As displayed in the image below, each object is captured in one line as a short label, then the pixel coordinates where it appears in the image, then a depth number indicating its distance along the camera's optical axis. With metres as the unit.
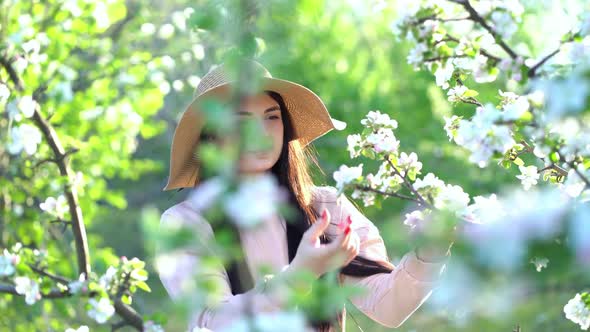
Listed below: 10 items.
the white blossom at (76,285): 4.05
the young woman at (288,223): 4.04
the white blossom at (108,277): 4.14
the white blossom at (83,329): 4.15
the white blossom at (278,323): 1.99
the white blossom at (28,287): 4.23
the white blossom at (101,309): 3.96
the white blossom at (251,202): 1.82
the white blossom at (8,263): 4.26
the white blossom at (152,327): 3.86
